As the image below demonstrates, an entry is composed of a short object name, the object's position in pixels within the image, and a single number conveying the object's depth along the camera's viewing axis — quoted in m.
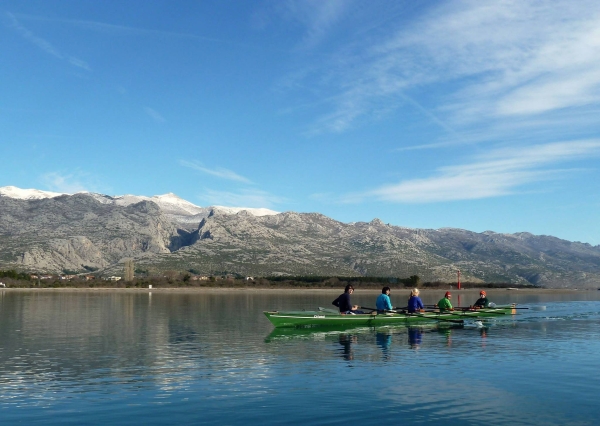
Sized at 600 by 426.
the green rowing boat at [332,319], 46.81
